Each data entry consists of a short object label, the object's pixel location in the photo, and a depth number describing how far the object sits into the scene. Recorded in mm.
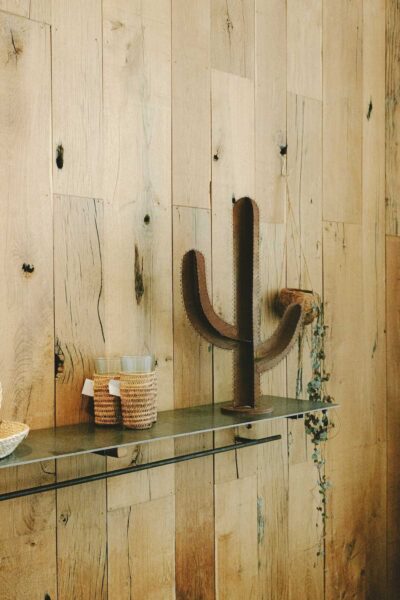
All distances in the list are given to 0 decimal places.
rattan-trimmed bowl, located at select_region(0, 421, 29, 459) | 1103
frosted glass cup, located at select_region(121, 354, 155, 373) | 1391
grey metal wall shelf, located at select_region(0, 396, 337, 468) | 1192
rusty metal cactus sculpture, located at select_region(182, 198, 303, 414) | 1521
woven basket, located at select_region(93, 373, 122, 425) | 1379
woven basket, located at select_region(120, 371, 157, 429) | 1358
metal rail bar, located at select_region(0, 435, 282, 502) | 1248
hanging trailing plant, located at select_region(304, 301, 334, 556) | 1936
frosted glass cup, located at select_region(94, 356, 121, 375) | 1414
